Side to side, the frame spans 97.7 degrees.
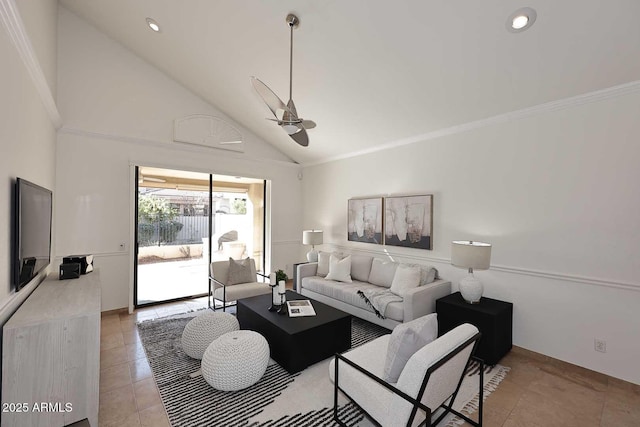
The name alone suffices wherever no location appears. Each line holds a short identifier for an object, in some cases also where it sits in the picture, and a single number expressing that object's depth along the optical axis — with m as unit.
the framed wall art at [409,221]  4.01
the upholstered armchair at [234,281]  4.13
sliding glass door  4.58
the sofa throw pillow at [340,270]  4.49
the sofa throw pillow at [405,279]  3.63
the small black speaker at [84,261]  3.07
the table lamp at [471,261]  2.98
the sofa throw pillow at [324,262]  4.88
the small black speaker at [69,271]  2.88
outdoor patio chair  5.33
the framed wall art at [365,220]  4.68
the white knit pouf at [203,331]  2.87
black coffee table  2.68
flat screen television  2.01
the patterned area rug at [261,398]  2.10
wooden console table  1.68
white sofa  3.31
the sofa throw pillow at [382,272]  4.16
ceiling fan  2.31
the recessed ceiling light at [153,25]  3.57
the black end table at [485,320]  2.84
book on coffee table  3.07
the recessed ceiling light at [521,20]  2.15
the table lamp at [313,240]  5.39
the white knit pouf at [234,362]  2.33
